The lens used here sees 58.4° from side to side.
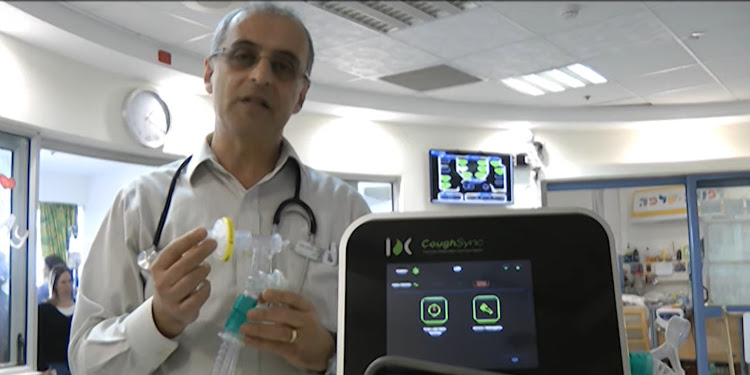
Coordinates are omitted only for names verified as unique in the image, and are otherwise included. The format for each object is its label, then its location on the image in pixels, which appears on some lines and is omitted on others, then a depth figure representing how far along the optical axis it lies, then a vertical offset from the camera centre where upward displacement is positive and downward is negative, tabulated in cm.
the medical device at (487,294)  72 -5
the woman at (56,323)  351 -33
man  63 +2
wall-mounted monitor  585 +61
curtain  376 +20
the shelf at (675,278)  584 -29
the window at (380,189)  528 +51
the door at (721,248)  562 -4
